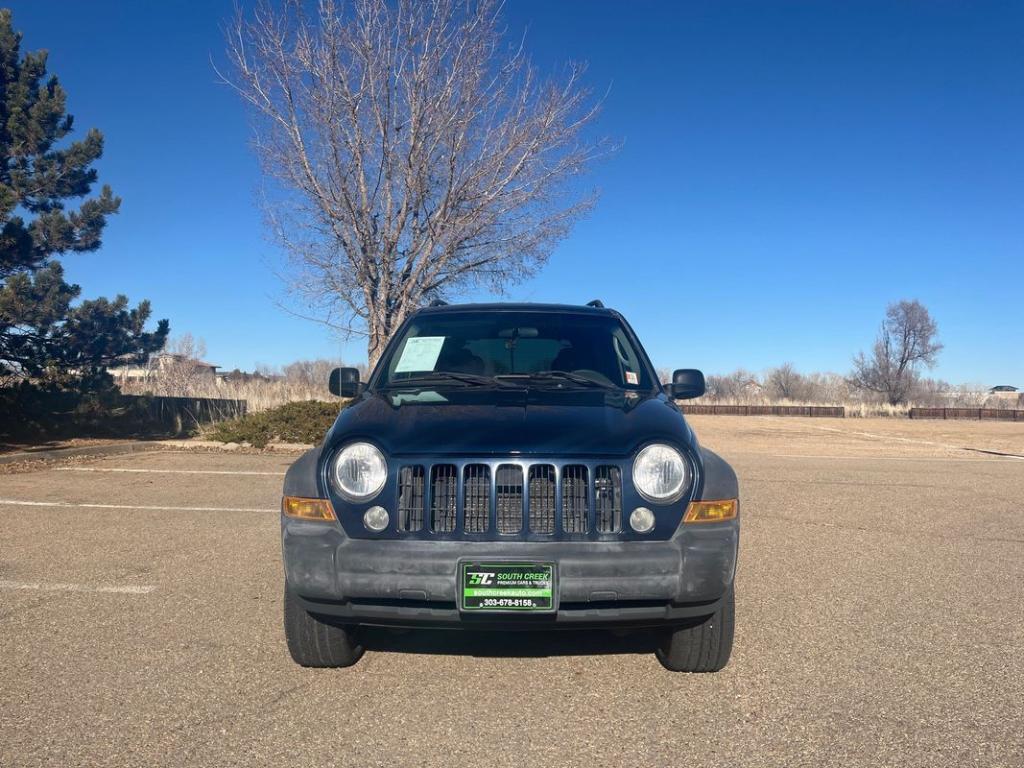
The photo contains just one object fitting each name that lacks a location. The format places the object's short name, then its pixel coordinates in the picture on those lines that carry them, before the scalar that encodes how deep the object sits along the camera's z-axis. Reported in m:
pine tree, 13.63
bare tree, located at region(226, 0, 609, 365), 15.14
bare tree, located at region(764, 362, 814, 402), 82.66
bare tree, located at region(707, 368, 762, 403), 77.78
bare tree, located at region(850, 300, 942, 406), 76.06
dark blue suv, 3.26
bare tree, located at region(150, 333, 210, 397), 25.80
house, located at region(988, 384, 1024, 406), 78.99
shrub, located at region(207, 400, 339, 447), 15.27
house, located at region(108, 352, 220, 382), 31.23
